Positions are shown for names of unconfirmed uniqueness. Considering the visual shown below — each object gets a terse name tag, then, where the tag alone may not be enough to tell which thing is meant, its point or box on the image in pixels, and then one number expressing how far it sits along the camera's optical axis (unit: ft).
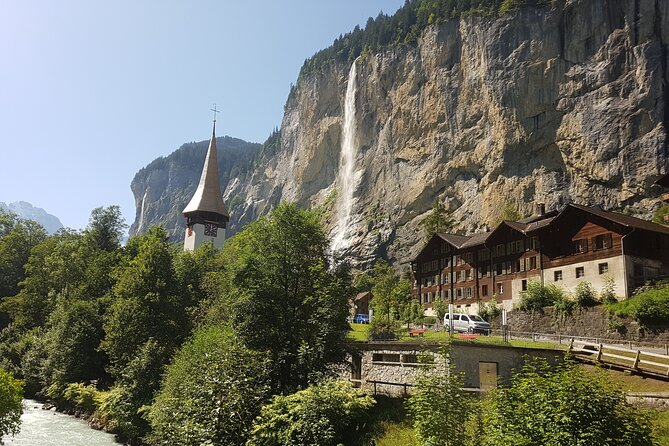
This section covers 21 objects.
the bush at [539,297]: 139.13
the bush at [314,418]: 62.18
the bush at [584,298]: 129.18
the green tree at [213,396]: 63.72
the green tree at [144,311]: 117.29
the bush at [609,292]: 128.92
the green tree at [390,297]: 188.08
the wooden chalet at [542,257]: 142.41
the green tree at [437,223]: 258.78
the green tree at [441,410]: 47.85
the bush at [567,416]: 37.88
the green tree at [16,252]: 215.51
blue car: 194.88
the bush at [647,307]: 109.81
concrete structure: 77.30
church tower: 301.02
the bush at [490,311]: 160.76
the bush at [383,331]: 98.73
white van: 127.75
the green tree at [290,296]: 80.94
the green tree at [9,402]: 71.82
